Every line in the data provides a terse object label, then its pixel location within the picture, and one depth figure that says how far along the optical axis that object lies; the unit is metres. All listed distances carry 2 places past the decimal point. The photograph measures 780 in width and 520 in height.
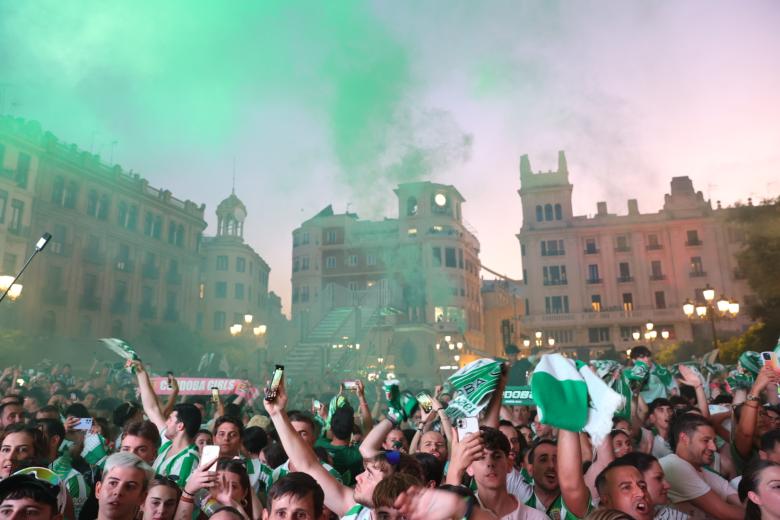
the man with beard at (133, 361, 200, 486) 5.51
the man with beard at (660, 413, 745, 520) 4.38
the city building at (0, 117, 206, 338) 37.69
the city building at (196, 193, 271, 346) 57.31
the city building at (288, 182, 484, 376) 55.47
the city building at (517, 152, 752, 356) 55.56
